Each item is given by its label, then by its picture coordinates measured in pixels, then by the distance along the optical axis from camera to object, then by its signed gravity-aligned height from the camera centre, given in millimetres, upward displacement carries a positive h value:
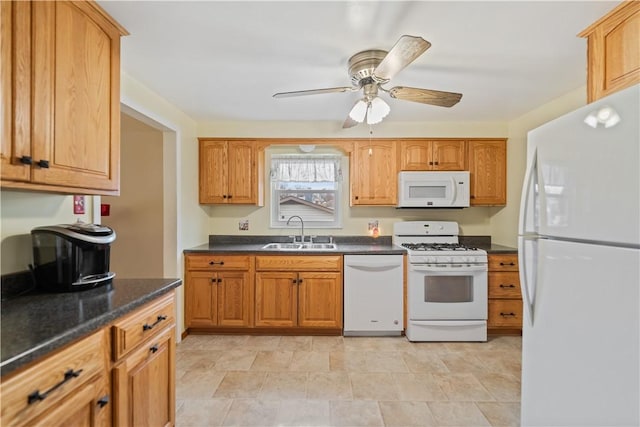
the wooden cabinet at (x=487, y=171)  3443 +501
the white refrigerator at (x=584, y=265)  940 -177
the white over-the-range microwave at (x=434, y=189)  3367 +288
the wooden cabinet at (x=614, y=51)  1408 +817
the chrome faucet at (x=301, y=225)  3669 -132
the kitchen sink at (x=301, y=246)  3381 -363
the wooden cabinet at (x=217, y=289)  3117 -772
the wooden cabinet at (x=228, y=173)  3453 +461
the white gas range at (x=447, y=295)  2994 -791
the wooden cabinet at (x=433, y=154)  3453 +692
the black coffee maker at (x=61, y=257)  1386 -202
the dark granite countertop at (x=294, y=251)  3100 -356
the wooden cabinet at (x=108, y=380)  832 -570
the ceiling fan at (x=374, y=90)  1722 +788
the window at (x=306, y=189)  3750 +310
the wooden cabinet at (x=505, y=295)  3094 -808
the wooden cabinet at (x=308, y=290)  3098 -768
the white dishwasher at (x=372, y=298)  3084 -840
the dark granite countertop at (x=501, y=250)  3092 -353
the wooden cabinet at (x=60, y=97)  1110 +492
